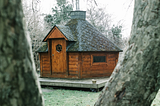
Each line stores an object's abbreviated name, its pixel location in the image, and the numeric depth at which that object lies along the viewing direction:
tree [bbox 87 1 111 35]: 24.66
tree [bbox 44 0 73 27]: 25.16
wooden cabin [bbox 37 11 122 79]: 10.26
